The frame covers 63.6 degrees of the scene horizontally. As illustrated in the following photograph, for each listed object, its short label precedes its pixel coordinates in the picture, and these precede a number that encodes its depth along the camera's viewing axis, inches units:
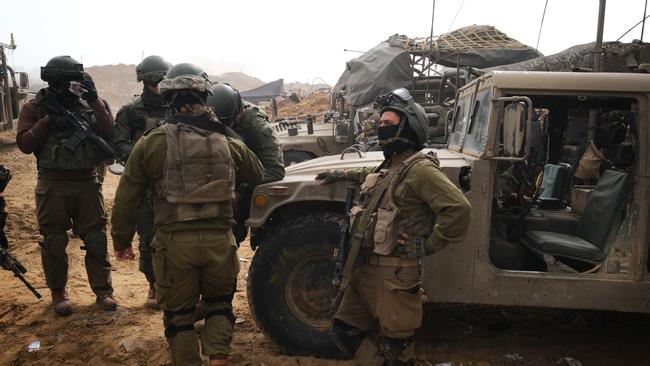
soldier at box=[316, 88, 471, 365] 97.8
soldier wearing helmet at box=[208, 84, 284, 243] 143.5
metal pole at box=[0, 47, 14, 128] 483.9
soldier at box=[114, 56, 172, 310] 162.1
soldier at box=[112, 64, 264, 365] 108.9
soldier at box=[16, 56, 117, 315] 157.3
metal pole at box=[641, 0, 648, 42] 247.7
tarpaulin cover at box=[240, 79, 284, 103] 1164.5
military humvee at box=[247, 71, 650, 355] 125.1
